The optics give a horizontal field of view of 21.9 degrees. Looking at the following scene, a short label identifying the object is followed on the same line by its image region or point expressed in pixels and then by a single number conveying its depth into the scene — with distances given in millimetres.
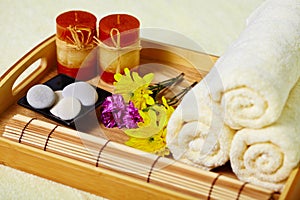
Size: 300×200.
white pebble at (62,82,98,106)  1057
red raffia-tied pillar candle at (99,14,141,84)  1100
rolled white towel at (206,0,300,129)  870
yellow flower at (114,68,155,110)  1044
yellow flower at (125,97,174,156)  976
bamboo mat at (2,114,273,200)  896
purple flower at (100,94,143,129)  1028
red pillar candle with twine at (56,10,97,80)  1110
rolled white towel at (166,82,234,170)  908
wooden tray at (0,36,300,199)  908
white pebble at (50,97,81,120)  1031
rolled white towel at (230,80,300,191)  874
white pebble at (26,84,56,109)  1046
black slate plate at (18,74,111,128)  1030
